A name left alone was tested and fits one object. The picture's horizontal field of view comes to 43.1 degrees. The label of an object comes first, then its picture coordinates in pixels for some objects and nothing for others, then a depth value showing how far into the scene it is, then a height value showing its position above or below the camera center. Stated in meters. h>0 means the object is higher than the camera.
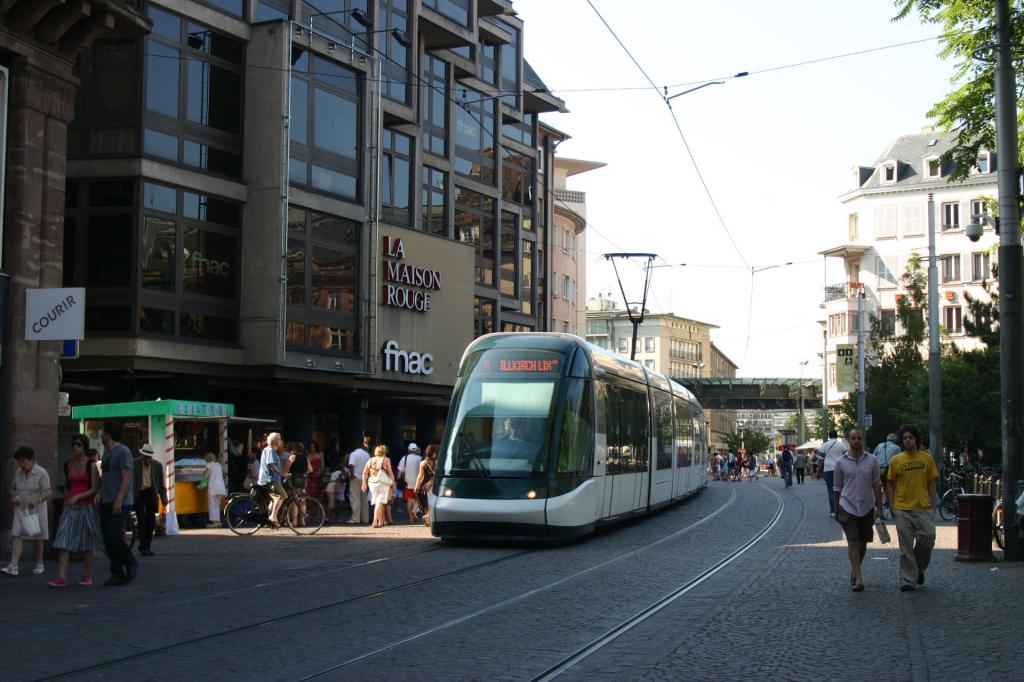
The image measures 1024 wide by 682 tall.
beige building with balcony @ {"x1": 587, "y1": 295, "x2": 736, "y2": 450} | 133.50 +10.15
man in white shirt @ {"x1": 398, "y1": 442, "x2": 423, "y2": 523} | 26.55 -0.86
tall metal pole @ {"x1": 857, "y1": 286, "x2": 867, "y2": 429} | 48.96 +1.77
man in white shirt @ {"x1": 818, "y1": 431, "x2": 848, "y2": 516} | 26.77 -0.41
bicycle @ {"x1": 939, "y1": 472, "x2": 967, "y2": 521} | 27.97 -1.51
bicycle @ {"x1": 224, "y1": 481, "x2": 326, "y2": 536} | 23.64 -1.46
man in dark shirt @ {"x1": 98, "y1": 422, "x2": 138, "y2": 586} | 14.67 -0.85
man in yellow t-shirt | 13.59 -0.72
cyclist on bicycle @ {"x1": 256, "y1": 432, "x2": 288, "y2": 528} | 23.61 -0.76
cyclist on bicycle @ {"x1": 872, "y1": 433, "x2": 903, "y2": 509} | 24.84 -0.28
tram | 18.59 -0.15
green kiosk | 23.53 -0.04
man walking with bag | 13.66 -0.62
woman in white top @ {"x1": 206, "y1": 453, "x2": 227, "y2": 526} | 24.90 -1.06
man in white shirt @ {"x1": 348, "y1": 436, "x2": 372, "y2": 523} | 26.56 -1.08
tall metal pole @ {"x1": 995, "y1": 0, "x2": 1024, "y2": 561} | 16.94 +2.09
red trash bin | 16.81 -1.19
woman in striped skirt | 14.52 -0.96
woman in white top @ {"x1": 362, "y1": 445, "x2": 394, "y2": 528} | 24.80 -0.91
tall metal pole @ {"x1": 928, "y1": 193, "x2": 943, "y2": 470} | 31.93 +1.54
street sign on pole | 53.72 +2.69
